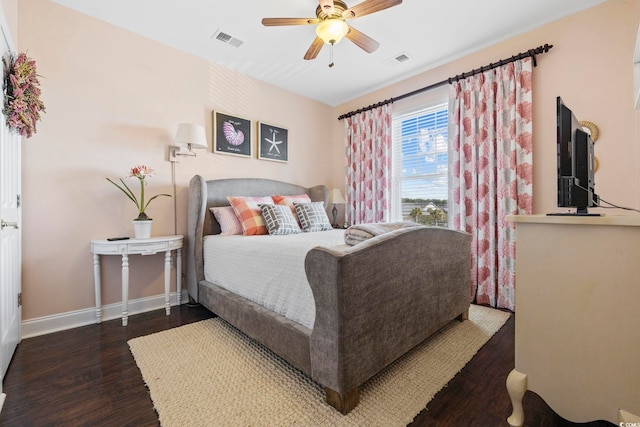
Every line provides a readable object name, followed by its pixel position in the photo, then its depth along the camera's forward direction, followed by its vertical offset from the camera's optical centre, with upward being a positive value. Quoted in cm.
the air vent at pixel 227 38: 263 +170
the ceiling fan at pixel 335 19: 190 +140
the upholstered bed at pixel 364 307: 122 -54
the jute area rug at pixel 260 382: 123 -92
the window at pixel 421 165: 326 +56
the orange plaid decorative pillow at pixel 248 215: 275 -4
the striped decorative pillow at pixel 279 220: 271 -9
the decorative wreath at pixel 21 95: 161 +72
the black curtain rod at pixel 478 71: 247 +143
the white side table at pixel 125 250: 220 -32
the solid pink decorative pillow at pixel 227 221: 278 -10
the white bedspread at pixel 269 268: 150 -39
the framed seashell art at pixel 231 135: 317 +92
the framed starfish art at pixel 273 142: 358 +93
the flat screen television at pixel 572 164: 107 +18
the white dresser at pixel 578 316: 87 -37
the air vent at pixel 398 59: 301 +170
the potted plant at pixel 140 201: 241 +10
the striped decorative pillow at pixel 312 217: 301 -7
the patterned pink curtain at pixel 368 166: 365 +62
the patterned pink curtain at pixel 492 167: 256 +41
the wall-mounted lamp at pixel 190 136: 263 +73
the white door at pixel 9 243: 150 -19
